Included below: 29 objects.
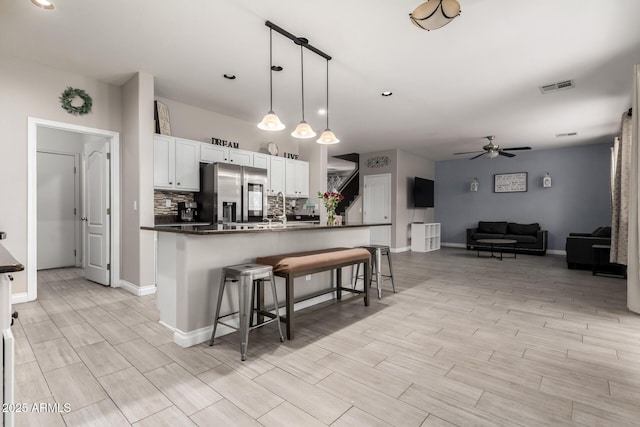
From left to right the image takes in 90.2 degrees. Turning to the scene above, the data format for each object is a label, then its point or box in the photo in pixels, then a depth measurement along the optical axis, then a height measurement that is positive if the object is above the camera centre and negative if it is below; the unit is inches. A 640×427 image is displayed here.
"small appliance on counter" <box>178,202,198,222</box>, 196.4 +1.1
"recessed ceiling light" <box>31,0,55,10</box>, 102.5 +68.6
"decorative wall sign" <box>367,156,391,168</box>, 349.4 +56.6
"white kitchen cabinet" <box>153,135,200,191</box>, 178.7 +28.8
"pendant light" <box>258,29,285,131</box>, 132.4 +37.7
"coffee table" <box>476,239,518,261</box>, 279.9 -26.6
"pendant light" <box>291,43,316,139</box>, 146.8 +37.8
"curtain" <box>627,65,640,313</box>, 137.4 -3.3
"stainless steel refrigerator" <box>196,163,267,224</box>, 191.6 +12.1
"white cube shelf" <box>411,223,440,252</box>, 348.5 -27.8
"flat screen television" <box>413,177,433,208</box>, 357.7 +21.7
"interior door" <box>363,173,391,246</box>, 349.7 +9.5
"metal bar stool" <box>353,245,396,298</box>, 159.3 -23.6
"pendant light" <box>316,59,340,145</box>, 162.2 +37.9
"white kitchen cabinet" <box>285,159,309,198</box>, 254.8 +28.2
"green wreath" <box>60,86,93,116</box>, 155.8 +55.9
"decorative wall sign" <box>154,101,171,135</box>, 179.3 +53.5
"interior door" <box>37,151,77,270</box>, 227.3 +2.3
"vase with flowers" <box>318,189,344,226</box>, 157.9 +5.2
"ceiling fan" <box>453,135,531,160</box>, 276.2 +54.5
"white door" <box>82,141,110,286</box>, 176.3 +0.5
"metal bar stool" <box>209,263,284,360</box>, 94.6 -22.9
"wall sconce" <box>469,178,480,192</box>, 378.6 +32.2
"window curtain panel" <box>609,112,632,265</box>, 169.2 +6.8
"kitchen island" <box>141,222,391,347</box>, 102.1 -18.1
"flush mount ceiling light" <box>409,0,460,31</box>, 77.5 +50.0
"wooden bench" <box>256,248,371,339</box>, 106.8 -18.8
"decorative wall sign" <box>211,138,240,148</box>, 214.1 +48.1
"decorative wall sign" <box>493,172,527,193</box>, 351.9 +33.3
